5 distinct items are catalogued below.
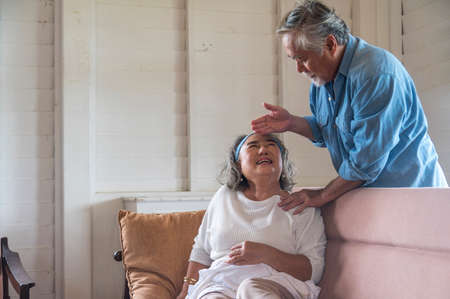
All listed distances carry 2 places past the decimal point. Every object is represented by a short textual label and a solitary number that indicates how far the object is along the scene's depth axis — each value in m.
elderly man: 1.75
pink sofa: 1.53
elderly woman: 1.92
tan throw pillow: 2.42
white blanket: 1.88
